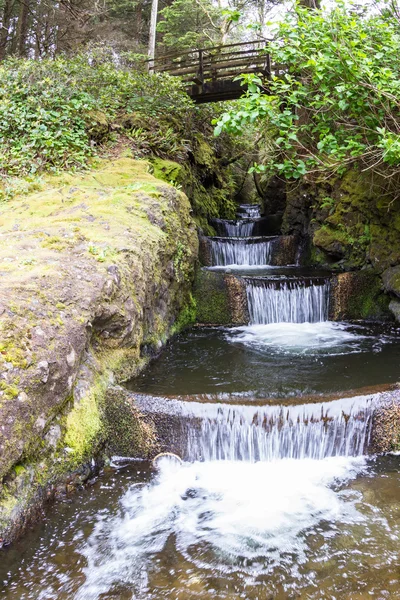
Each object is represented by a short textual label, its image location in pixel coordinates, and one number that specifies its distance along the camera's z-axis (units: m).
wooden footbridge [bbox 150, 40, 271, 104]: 15.05
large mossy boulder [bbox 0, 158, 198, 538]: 3.98
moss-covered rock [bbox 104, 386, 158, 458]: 5.19
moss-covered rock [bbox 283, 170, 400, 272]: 10.17
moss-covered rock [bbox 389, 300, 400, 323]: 9.42
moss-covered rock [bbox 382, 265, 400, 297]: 9.33
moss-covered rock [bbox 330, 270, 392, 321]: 9.92
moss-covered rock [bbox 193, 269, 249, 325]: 9.85
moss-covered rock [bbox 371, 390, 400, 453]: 5.28
